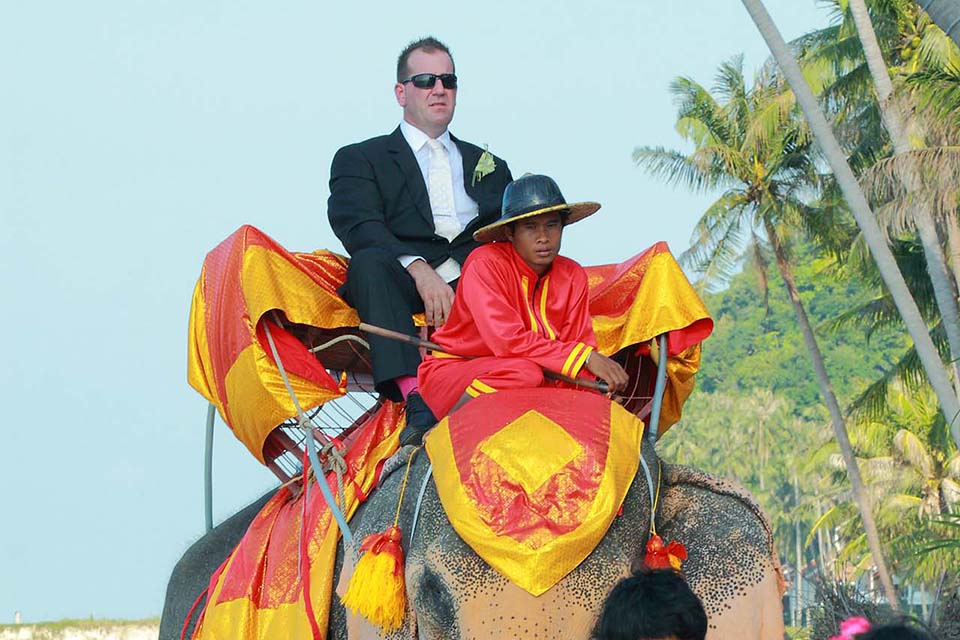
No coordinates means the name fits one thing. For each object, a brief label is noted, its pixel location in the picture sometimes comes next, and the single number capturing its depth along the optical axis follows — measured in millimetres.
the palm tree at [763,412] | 74562
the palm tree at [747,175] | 36594
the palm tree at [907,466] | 42750
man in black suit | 7688
